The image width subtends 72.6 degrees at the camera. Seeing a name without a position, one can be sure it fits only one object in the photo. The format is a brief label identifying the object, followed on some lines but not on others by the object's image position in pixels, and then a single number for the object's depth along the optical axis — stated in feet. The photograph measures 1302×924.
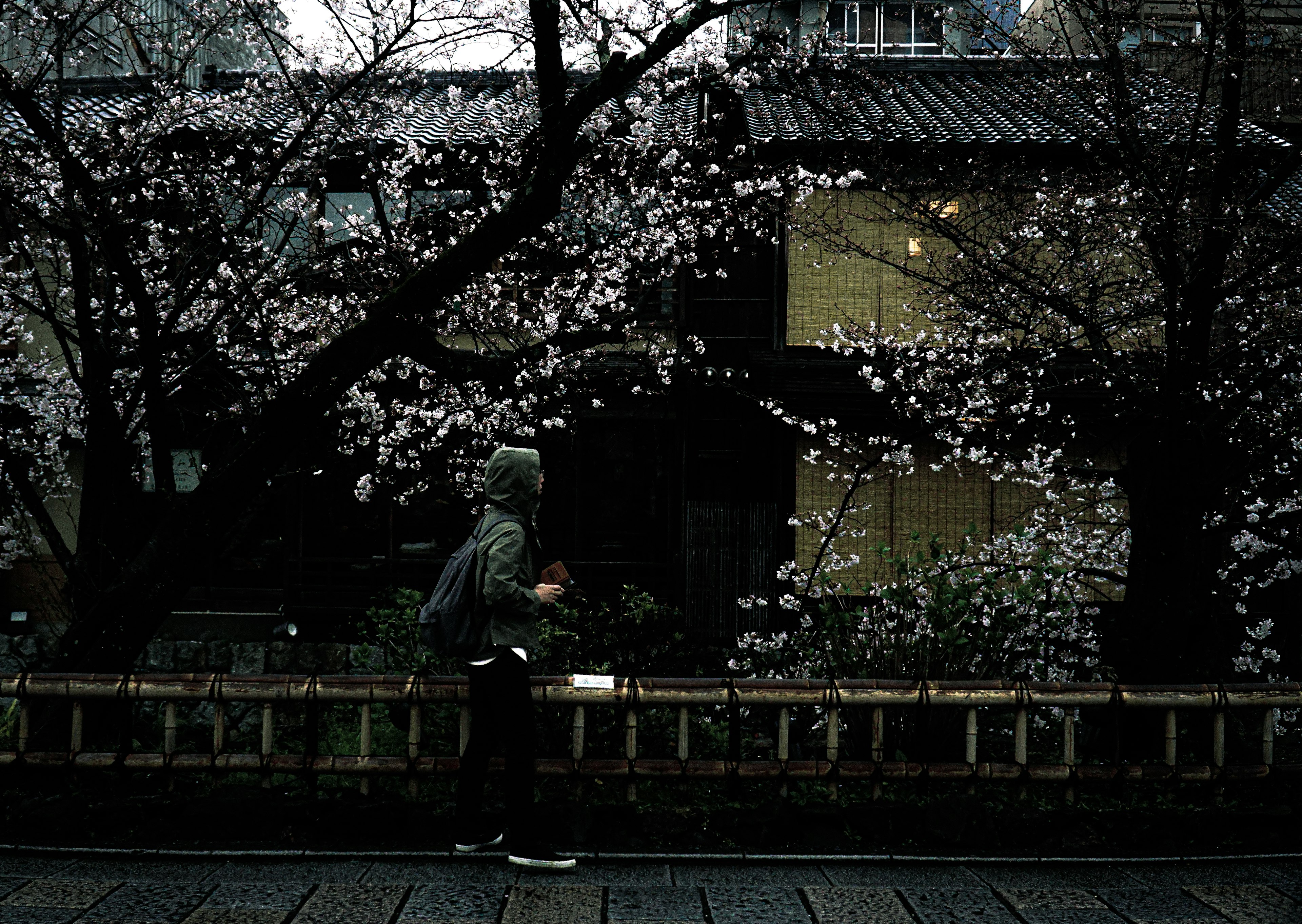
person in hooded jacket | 15.44
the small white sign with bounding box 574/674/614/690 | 17.34
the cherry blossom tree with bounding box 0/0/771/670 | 20.07
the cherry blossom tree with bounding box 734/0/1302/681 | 21.36
